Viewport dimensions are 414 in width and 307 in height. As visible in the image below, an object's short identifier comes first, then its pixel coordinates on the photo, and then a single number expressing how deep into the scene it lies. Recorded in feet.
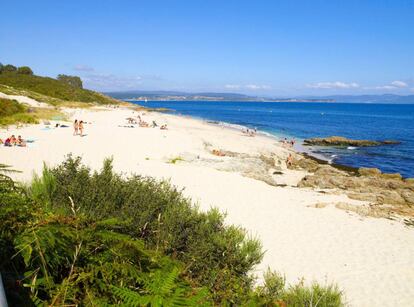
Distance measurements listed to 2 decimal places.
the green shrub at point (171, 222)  14.96
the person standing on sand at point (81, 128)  82.00
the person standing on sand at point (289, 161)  85.87
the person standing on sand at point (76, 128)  83.10
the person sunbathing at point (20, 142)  61.26
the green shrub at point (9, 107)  98.27
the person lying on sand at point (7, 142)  59.84
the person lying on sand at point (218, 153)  80.95
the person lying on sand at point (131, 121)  134.80
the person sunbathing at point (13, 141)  60.90
